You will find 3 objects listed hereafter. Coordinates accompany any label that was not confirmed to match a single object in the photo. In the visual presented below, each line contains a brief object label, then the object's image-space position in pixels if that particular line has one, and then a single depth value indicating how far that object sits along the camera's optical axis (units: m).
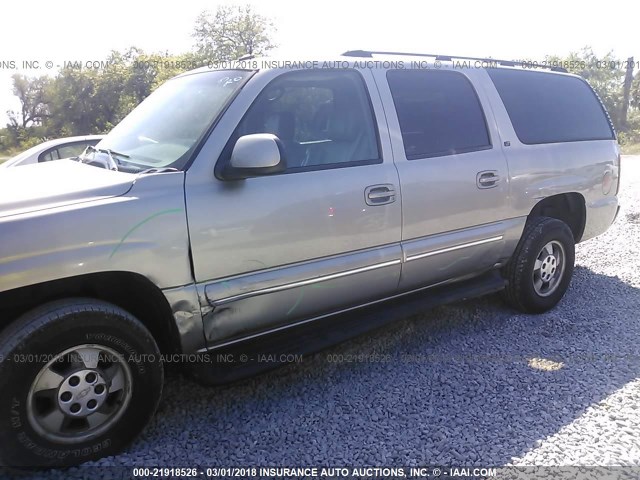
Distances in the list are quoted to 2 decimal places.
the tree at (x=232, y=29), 32.72
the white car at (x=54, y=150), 6.81
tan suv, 2.29
